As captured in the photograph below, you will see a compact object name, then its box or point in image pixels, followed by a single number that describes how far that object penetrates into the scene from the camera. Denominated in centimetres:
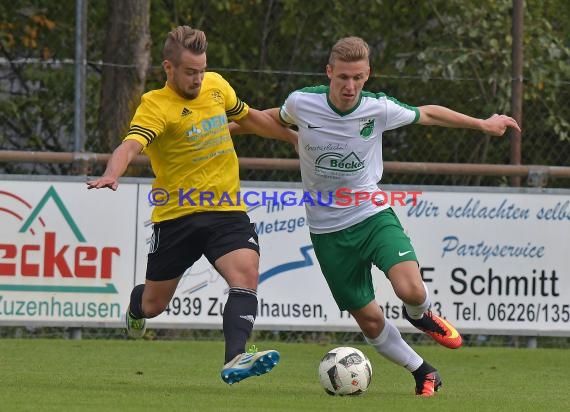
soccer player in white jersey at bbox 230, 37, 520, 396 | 1619
